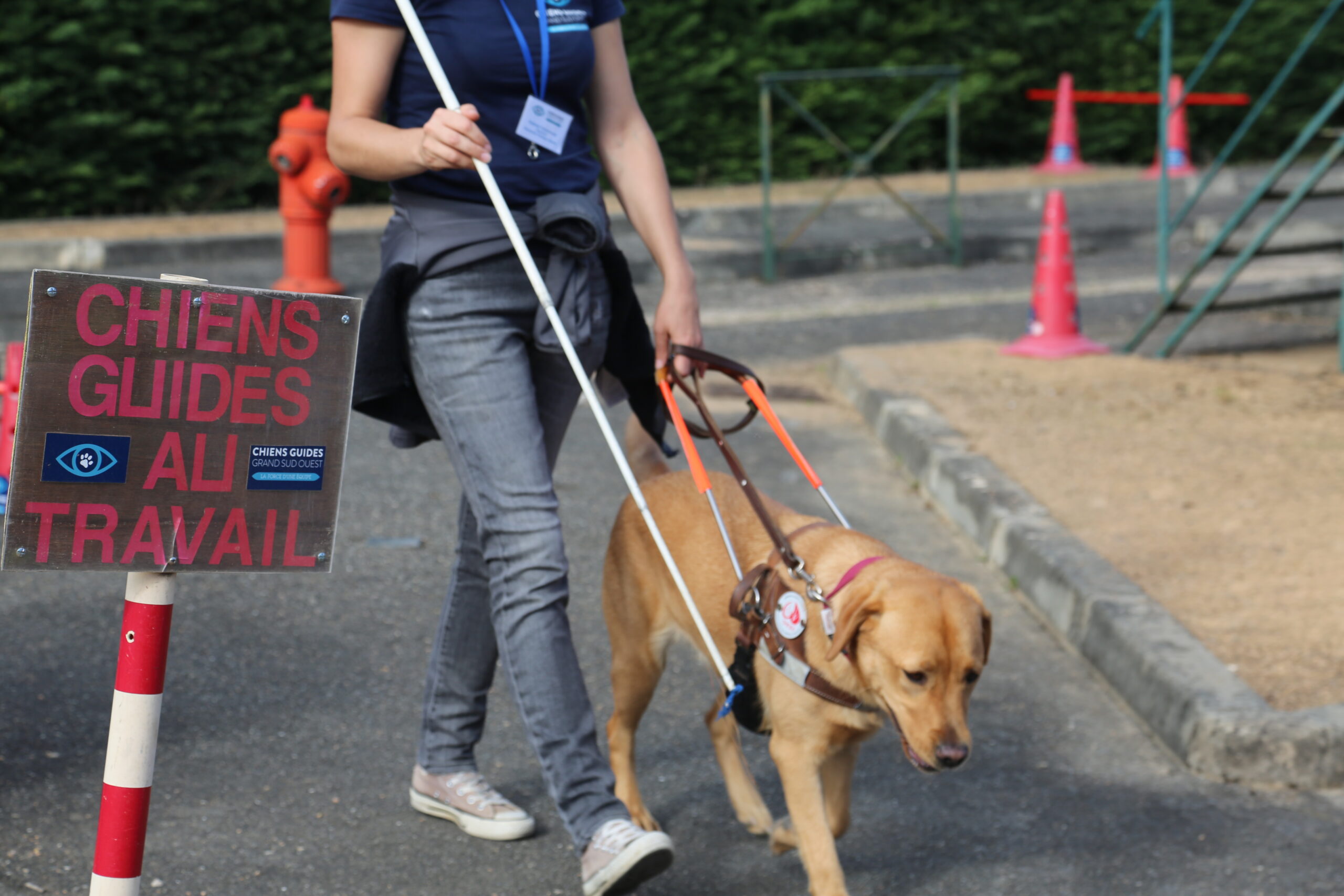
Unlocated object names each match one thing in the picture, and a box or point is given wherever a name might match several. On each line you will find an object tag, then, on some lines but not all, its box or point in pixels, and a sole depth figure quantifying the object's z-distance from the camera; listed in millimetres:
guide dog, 5500
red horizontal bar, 34537
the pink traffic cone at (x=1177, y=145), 34219
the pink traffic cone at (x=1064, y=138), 34219
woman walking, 5801
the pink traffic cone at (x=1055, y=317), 16984
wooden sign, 4293
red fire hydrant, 20203
